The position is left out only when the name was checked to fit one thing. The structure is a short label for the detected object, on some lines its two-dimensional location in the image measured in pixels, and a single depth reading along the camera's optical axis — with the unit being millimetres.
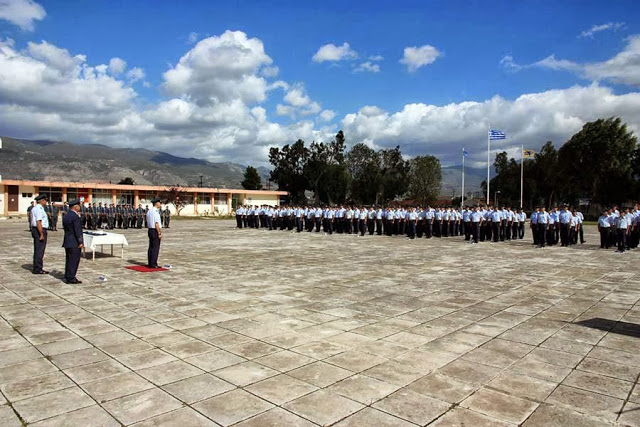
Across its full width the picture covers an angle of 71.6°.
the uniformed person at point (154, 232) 9664
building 43000
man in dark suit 8016
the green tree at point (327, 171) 63688
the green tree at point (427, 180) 58531
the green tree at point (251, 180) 75438
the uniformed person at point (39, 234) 8750
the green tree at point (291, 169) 68062
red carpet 9727
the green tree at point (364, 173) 63281
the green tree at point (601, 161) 42534
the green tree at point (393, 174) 63425
